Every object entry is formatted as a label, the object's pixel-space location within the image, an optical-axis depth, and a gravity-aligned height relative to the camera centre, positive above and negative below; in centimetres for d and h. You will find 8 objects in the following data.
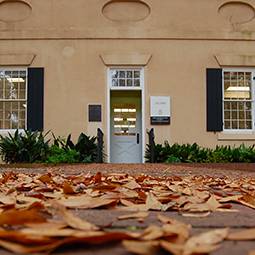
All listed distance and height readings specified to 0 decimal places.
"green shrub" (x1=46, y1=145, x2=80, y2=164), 1097 -53
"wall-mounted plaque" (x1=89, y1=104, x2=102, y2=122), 1277 +56
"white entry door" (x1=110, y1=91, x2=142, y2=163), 1387 +17
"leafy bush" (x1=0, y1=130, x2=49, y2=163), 1133 -35
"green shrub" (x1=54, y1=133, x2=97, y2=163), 1205 -32
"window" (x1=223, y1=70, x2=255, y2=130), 1313 +97
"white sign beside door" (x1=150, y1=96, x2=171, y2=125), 1277 +67
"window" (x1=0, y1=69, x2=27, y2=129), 1303 +98
